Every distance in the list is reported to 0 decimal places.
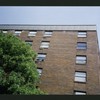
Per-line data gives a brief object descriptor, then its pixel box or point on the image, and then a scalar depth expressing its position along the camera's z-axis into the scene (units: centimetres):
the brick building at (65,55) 1107
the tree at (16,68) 848
